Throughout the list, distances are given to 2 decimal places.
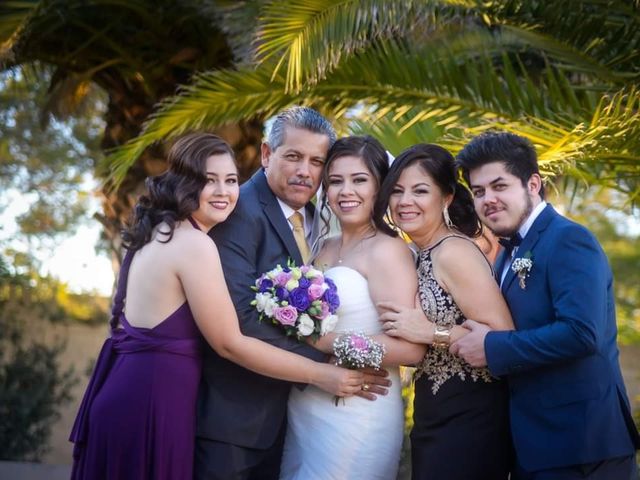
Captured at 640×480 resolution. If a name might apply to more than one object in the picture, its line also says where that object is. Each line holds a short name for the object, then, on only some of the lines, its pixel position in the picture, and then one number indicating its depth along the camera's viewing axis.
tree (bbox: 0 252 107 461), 9.77
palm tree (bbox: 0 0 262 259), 7.70
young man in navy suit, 3.97
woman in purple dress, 4.33
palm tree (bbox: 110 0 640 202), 6.44
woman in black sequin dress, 4.34
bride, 4.56
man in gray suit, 4.46
